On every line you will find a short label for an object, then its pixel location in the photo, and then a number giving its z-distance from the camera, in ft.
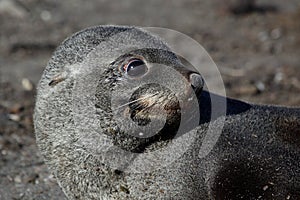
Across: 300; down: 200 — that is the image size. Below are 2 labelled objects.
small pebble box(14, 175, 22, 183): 38.86
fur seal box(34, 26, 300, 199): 27.96
